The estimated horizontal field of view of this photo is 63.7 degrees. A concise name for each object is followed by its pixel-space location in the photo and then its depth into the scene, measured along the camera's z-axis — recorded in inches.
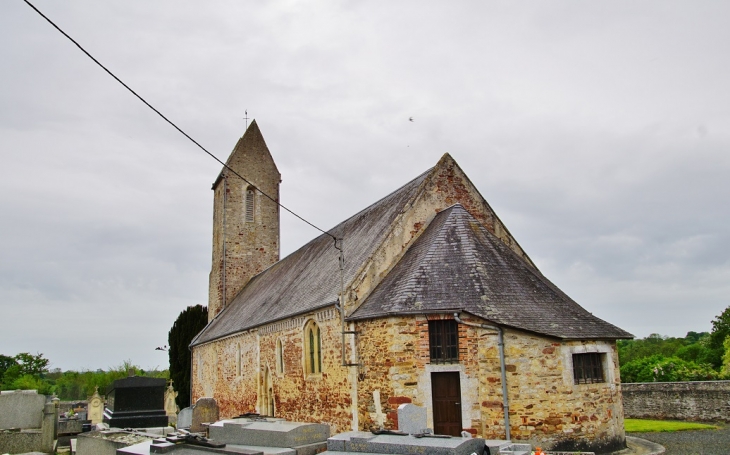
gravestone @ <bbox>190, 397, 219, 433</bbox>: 673.0
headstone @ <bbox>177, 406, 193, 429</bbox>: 709.3
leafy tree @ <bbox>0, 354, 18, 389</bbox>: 2190.3
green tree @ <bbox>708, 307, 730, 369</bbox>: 1439.7
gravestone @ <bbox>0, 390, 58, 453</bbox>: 518.3
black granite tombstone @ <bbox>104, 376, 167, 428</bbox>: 649.6
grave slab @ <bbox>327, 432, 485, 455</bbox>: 309.7
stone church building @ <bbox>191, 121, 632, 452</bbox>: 498.6
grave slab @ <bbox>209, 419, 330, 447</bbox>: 381.7
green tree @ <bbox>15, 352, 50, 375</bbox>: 2137.1
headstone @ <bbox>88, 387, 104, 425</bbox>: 1085.8
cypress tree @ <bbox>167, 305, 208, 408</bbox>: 1333.7
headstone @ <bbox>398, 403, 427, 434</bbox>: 402.9
